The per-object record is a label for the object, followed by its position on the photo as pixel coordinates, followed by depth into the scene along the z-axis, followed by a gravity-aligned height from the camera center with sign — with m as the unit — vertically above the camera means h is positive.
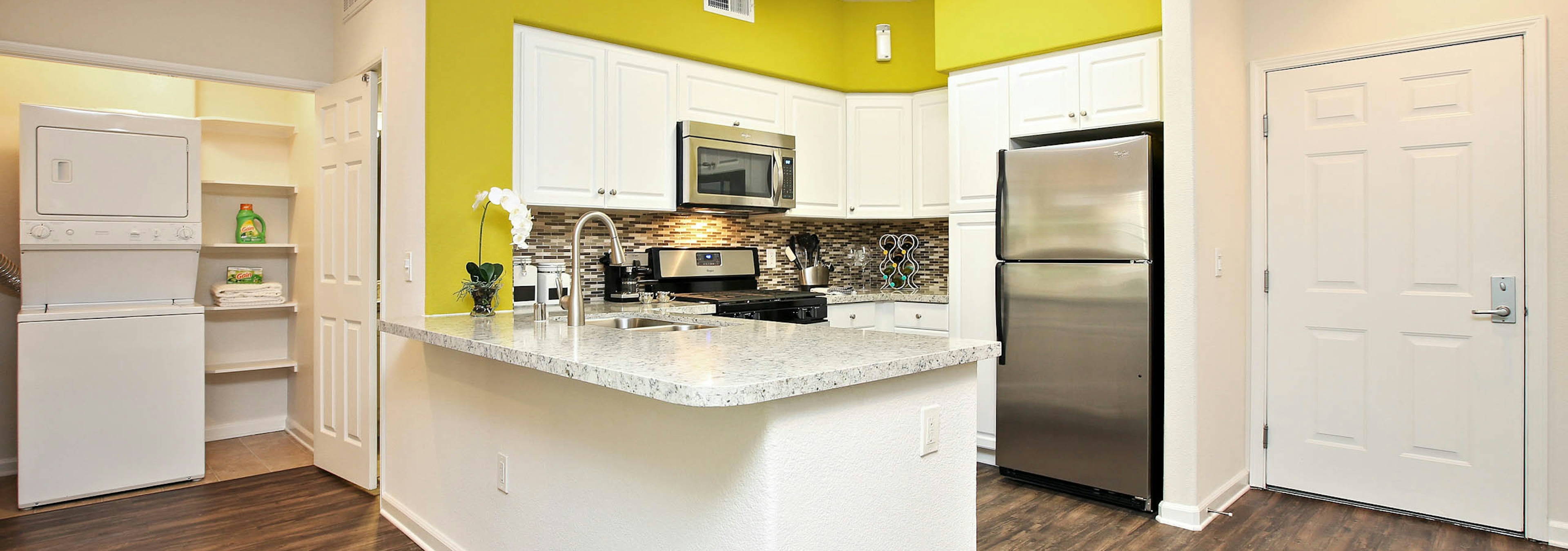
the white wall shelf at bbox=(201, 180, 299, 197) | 4.34 +0.48
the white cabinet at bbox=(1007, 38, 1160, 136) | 3.27 +0.81
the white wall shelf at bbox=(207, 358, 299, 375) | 4.35 -0.54
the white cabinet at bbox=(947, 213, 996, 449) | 3.73 -0.07
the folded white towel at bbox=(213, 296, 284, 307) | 4.32 -0.16
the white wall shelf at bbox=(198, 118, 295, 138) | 4.30 +0.82
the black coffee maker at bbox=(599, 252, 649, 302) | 3.85 -0.04
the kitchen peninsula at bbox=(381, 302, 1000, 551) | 1.47 -0.37
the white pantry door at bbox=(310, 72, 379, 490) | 3.29 -0.04
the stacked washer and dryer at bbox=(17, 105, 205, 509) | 3.29 -0.16
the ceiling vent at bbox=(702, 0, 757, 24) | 3.92 +1.35
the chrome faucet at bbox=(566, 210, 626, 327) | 2.28 -0.03
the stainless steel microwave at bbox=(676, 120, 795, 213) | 3.80 +0.53
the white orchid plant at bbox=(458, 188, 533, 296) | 2.67 +0.17
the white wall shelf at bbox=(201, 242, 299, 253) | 4.19 +0.14
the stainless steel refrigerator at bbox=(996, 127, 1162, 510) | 3.11 -0.18
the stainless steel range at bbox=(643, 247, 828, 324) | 3.75 -0.07
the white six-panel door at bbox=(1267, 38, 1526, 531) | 2.89 -0.02
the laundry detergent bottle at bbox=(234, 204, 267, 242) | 4.43 +0.26
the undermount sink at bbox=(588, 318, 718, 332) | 2.74 -0.19
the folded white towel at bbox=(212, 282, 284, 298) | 4.32 -0.10
